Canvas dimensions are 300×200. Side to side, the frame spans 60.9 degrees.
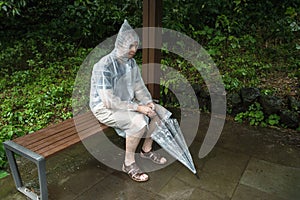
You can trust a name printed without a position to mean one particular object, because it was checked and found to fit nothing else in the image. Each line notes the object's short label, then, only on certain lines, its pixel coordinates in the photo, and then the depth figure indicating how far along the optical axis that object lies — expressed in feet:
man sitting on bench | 6.66
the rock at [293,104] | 9.33
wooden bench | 5.50
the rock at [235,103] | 10.19
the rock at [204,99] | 10.70
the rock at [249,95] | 9.89
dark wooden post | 7.91
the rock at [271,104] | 9.44
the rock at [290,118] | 9.17
